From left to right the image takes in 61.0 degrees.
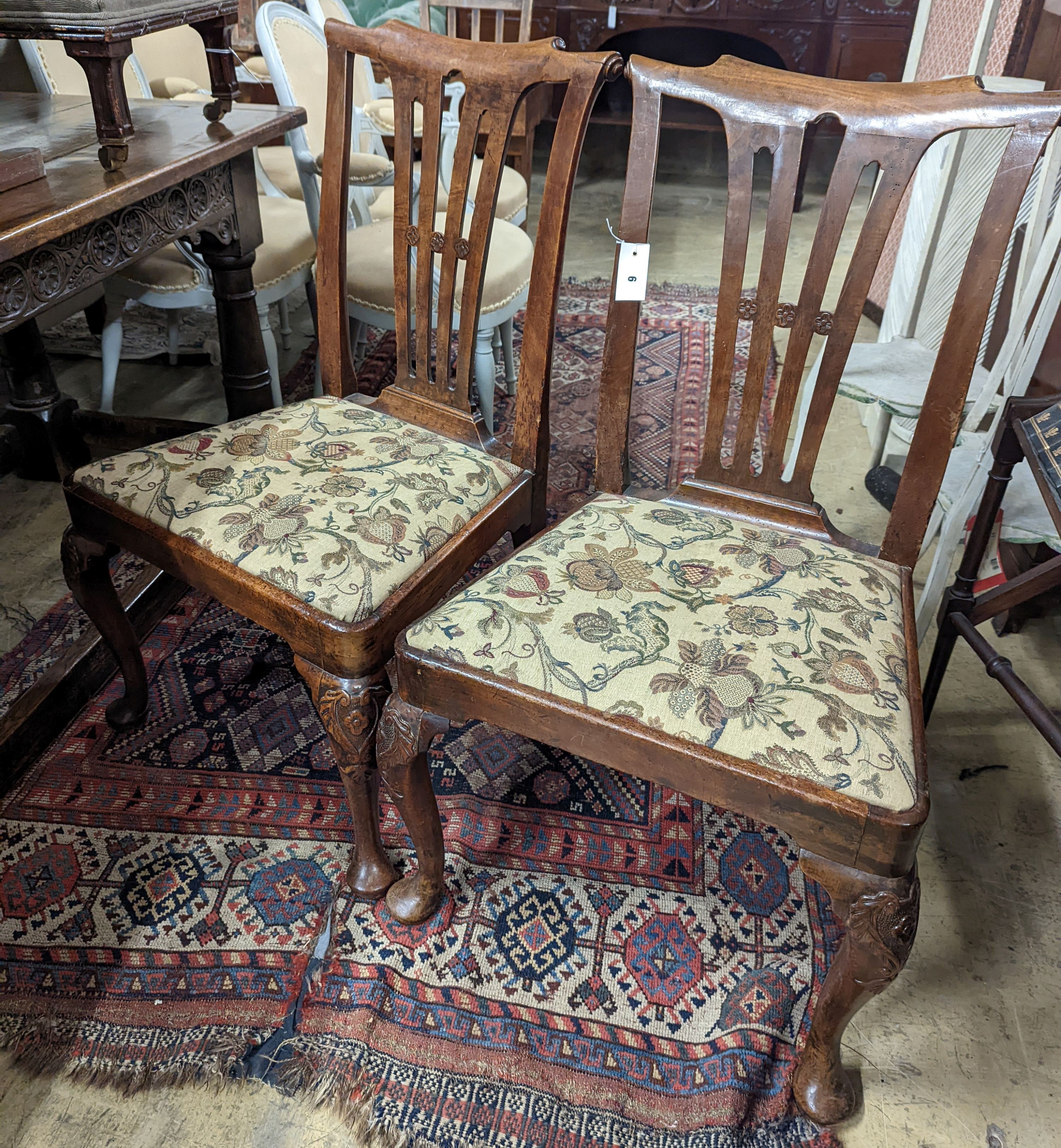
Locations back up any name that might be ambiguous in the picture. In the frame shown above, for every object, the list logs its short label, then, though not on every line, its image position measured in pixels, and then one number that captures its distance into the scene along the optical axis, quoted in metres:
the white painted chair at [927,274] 1.96
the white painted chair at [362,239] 2.25
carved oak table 1.28
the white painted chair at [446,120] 2.59
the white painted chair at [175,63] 3.04
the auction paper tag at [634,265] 1.26
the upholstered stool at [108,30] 1.33
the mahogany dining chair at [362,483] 1.21
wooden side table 1.33
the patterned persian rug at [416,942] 1.20
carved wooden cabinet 4.48
